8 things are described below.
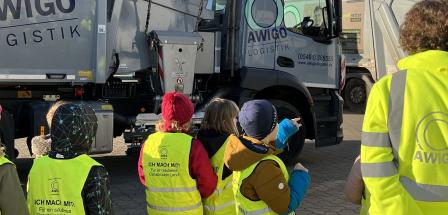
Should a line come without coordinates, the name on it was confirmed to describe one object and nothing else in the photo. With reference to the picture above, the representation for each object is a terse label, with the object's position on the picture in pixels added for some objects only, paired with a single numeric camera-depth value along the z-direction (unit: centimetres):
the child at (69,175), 247
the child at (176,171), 323
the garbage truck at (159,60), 646
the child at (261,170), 277
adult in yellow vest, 202
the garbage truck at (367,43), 1355
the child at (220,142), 341
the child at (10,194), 235
